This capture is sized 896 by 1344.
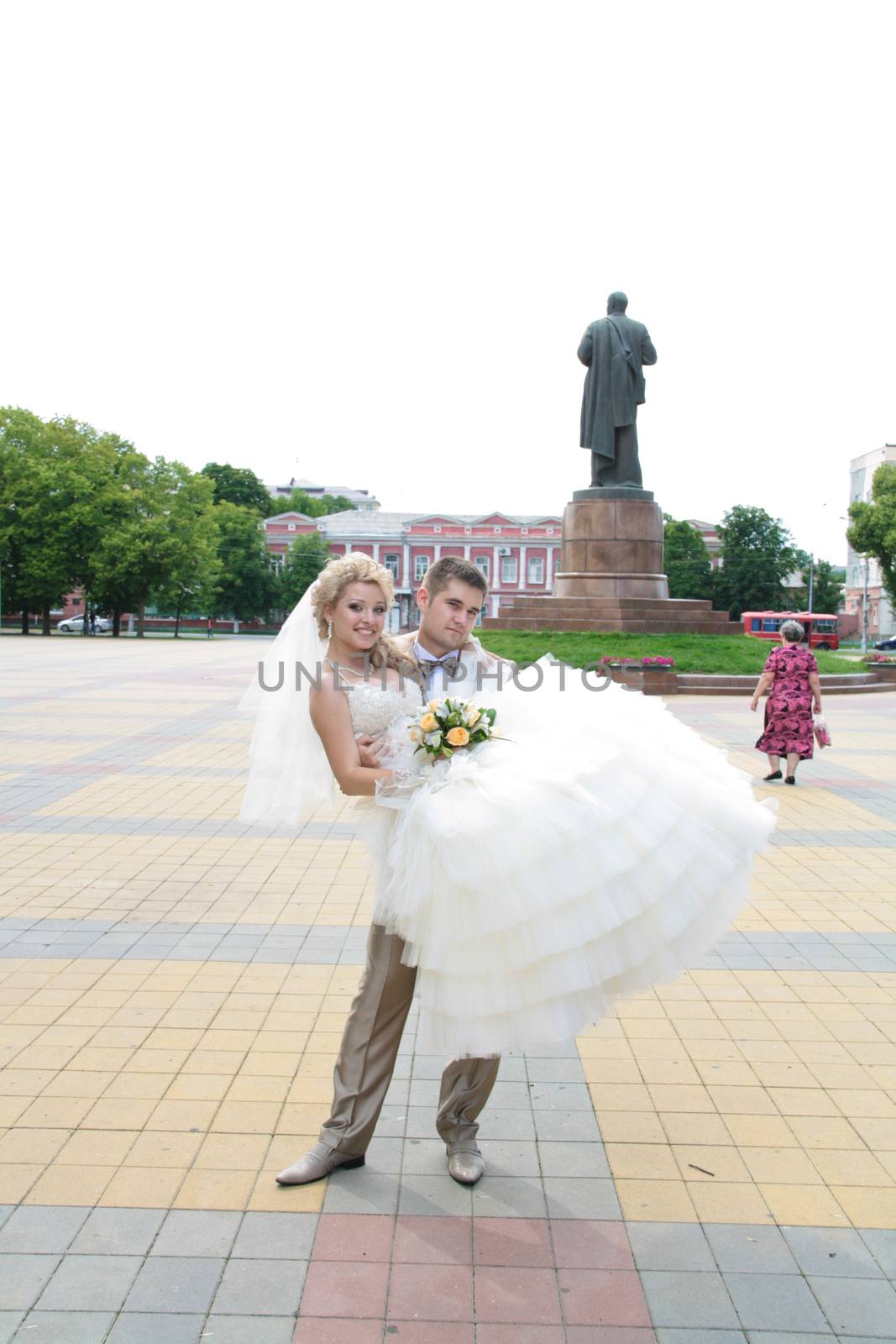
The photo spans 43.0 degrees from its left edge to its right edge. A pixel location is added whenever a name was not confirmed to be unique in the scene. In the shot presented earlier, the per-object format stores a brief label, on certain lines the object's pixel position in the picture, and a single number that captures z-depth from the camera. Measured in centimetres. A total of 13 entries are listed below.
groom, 338
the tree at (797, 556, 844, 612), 7831
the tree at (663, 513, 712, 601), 7544
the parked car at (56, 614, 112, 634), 6744
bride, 296
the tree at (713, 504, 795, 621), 7488
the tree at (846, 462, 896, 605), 5419
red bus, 5119
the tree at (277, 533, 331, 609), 7856
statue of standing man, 2297
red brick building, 9262
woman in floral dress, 1095
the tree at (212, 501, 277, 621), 7438
